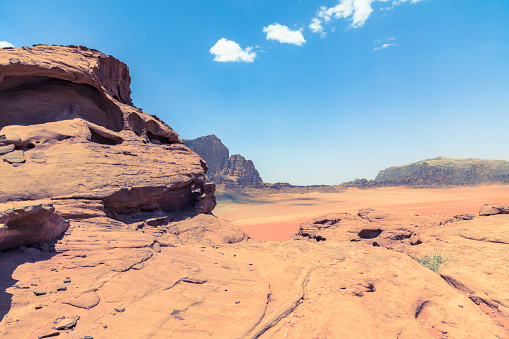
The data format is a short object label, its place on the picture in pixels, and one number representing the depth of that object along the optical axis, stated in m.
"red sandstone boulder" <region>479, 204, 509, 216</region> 10.36
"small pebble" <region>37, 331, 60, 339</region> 2.57
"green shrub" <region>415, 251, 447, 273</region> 6.50
